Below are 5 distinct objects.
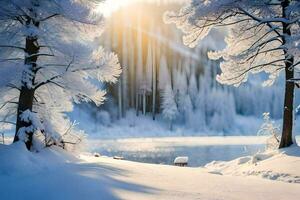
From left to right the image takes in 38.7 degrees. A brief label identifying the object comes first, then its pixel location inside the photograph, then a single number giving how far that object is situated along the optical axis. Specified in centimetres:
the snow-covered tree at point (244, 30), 1578
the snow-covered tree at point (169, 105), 8827
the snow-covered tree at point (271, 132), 1794
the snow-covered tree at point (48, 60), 1225
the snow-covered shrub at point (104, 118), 9025
